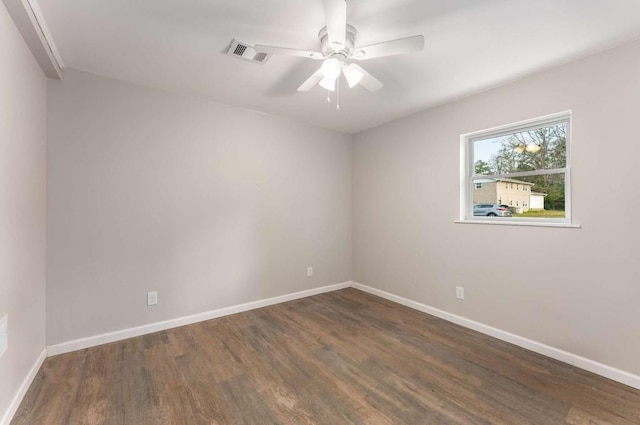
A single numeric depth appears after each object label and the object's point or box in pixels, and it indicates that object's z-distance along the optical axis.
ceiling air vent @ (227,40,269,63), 2.05
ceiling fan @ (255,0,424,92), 1.51
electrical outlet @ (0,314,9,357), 1.56
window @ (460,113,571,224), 2.42
